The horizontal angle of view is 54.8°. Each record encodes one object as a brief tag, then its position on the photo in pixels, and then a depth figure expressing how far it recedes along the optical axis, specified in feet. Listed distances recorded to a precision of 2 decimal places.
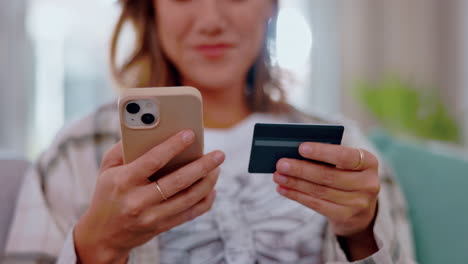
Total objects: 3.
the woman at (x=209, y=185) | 1.85
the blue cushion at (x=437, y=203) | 3.00
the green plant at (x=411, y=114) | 8.20
